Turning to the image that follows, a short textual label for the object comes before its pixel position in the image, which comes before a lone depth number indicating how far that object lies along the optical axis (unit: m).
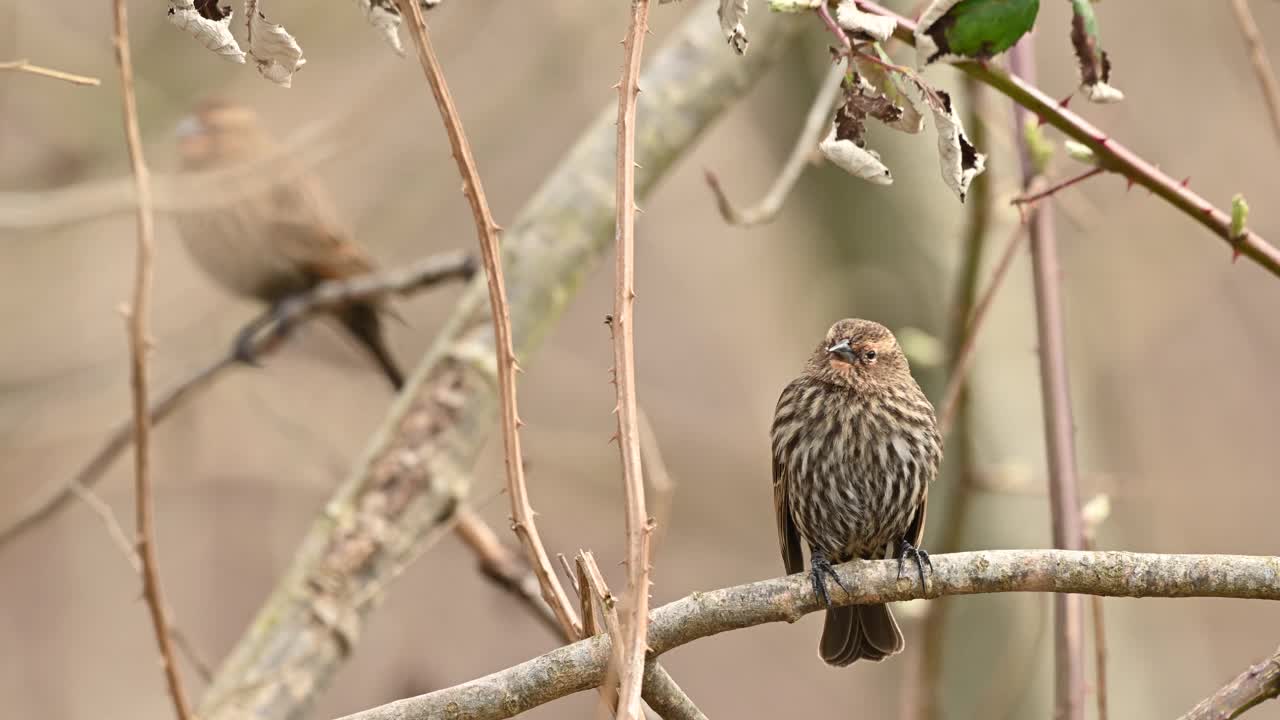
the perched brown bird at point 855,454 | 7.40
